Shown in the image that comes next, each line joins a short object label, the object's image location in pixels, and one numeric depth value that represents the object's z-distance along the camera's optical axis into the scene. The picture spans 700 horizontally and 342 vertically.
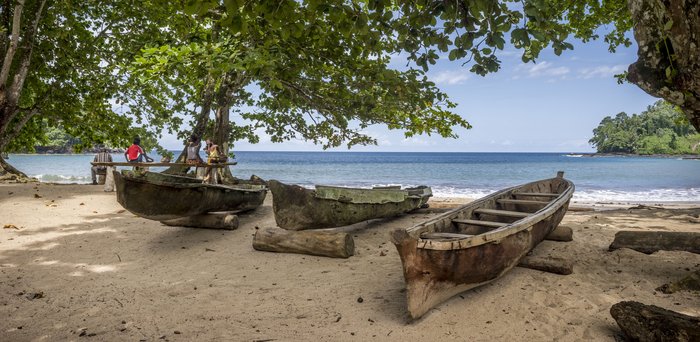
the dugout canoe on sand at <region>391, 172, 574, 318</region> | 4.14
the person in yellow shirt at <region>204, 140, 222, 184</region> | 13.88
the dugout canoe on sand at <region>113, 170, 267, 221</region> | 6.87
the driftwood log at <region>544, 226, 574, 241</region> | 7.25
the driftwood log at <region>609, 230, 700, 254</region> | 5.69
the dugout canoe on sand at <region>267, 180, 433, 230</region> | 6.97
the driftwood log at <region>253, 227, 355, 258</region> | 6.82
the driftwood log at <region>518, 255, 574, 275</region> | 5.39
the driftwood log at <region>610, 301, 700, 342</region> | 3.26
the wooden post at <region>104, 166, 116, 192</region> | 14.25
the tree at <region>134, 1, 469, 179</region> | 4.33
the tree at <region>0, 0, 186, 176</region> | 12.97
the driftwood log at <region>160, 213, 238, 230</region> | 8.78
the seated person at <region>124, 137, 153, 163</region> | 14.59
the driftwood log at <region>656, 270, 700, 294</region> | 4.83
